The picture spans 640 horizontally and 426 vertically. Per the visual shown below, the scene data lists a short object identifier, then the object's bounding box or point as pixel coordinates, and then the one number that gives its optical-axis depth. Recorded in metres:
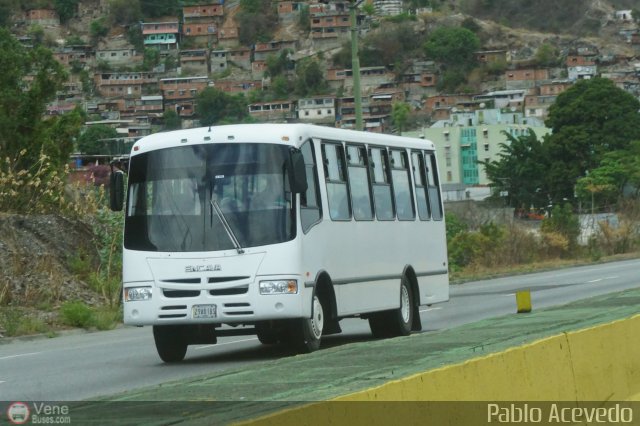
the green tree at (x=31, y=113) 33.84
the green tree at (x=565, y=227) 57.62
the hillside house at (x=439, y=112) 190.62
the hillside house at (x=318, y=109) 178.62
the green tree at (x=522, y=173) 102.12
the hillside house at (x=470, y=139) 150.25
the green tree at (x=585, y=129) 100.94
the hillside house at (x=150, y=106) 191.45
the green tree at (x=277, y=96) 198.05
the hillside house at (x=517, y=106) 196.55
